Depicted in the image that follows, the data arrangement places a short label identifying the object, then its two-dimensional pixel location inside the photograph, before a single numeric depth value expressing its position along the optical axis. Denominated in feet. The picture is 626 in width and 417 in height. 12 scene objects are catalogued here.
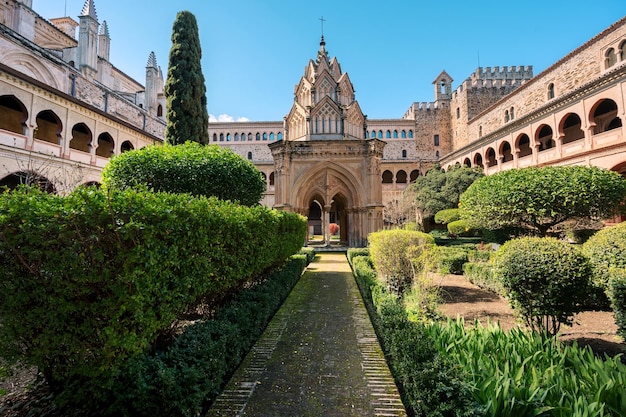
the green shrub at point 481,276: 29.93
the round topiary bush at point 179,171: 22.25
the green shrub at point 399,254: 25.98
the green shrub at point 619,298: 14.79
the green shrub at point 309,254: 51.10
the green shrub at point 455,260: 40.53
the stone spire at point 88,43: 85.20
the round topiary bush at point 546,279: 15.89
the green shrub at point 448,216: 78.07
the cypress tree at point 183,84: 35.68
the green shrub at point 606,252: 18.46
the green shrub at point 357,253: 49.42
